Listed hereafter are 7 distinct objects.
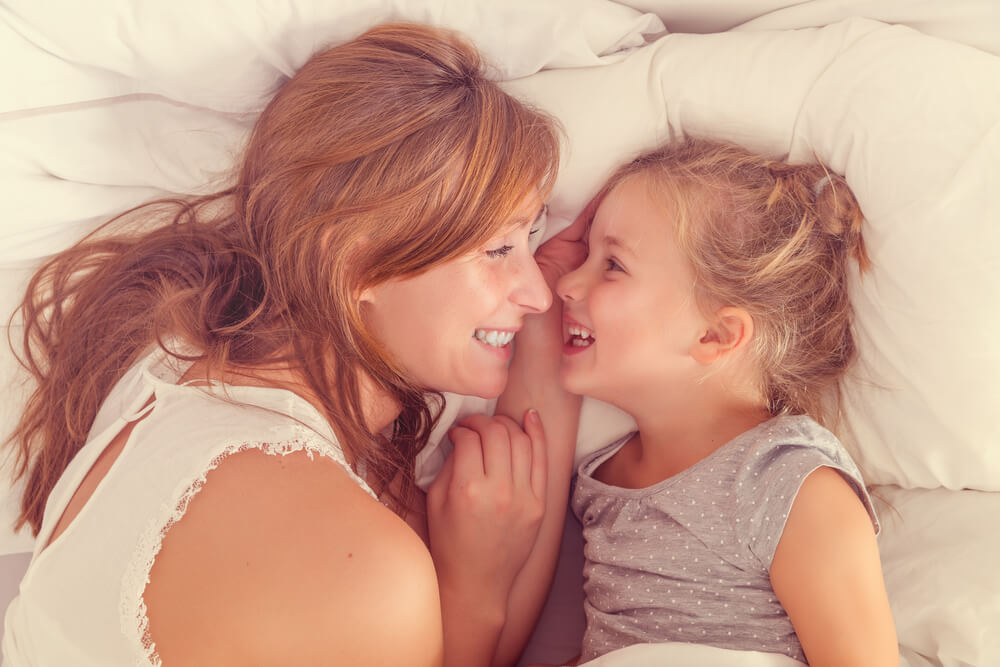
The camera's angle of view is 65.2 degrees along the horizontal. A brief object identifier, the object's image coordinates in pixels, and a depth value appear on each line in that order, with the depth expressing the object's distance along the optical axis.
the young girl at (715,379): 1.23
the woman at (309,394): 0.93
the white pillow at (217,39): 1.29
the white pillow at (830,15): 1.34
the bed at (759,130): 1.25
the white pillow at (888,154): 1.24
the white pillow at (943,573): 1.22
